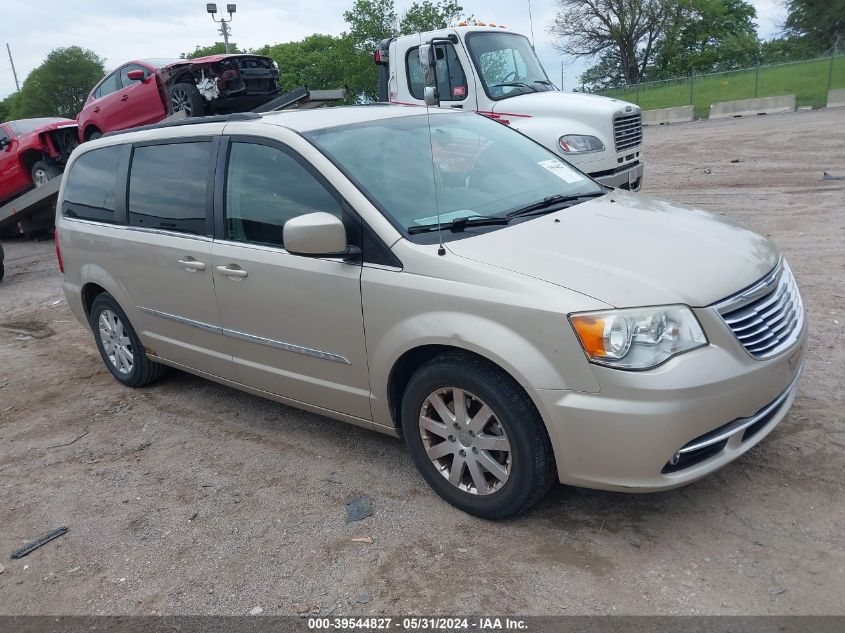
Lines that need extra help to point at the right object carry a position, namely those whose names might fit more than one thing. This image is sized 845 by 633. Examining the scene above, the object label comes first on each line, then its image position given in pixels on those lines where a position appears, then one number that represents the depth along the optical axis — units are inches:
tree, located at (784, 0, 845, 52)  1581.0
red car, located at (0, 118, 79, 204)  522.6
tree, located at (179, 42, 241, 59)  2475.4
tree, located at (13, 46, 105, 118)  2780.5
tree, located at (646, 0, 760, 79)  1937.7
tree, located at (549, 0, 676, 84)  1883.6
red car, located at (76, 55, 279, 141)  430.9
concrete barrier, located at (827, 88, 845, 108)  977.5
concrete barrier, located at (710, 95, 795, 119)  1029.2
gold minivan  115.3
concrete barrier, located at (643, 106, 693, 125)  1128.8
